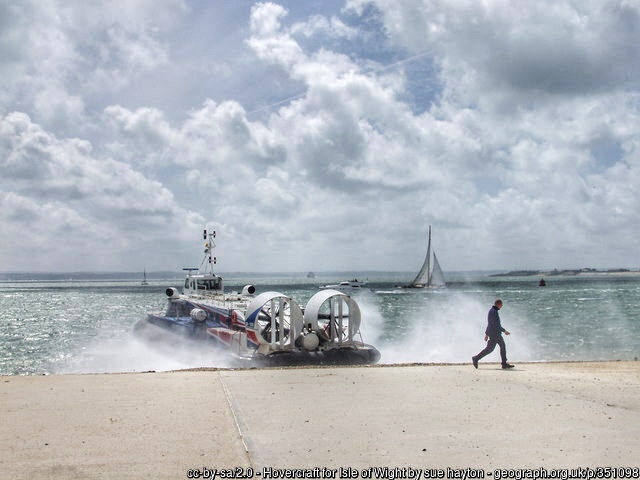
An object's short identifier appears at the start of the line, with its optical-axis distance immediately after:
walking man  12.10
